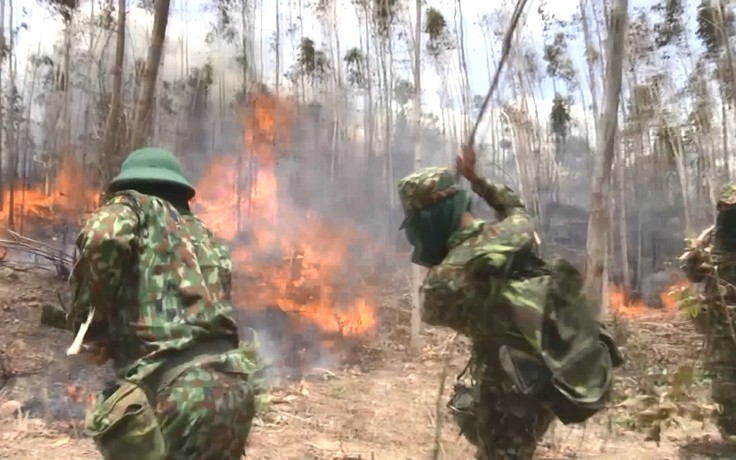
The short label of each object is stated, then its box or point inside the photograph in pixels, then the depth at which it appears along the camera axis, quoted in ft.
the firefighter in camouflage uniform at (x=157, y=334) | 6.65
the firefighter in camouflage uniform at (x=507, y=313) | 9.05
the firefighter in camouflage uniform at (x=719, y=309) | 13.79
